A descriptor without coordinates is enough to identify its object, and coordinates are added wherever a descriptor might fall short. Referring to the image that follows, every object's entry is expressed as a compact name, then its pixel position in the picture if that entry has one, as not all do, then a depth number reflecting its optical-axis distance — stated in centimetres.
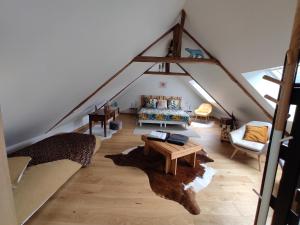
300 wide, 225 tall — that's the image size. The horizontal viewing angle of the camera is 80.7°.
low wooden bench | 260
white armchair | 296
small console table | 408
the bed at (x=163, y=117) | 506
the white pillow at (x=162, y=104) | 595
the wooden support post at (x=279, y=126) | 78
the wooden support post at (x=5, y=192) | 64
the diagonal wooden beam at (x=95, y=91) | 301
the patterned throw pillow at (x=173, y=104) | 600
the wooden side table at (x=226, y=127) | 418
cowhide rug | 218
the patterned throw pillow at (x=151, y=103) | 598
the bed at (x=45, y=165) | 177
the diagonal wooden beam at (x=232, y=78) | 300
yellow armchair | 584
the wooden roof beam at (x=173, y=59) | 301
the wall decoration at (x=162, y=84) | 643
